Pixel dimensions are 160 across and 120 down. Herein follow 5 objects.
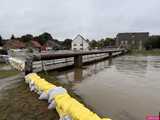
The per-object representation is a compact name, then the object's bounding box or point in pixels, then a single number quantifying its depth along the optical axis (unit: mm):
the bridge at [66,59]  7079
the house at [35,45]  38783
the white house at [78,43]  45983
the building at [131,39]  52373
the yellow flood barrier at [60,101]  2625
